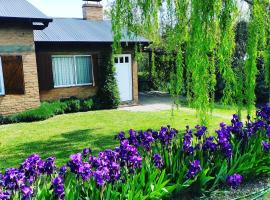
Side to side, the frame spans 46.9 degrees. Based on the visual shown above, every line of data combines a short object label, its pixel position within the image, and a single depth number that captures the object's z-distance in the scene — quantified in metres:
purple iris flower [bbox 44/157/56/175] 3.57
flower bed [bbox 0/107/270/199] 3.36
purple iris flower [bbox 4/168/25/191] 3.16
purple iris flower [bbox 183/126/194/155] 4.28
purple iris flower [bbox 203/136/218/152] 4.31
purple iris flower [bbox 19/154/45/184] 3.48
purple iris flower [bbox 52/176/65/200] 3.04
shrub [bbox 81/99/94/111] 14.48
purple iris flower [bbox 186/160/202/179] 3.84
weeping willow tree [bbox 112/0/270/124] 5.12
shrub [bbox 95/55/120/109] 15.07
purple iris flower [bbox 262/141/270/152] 4.50
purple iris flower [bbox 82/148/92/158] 4.00
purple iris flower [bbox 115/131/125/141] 4.44
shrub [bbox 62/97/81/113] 14.05
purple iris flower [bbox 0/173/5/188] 3.22
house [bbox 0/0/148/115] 12.34
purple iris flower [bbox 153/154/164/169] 3.98
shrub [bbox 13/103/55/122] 12.30
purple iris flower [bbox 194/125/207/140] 4.54
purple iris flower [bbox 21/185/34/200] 2.99
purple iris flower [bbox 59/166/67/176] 3.60
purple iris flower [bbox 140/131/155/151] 4.32
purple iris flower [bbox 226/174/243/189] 3.81
